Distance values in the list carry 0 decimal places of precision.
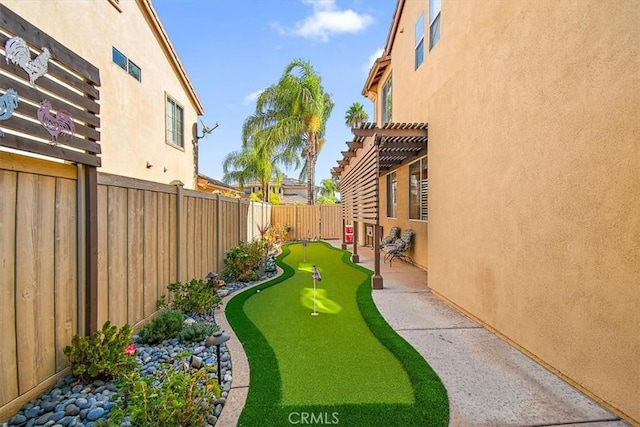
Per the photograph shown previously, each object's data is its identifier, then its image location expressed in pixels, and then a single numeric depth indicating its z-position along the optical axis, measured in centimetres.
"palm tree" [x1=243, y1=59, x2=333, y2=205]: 1903
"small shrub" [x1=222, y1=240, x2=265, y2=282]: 750
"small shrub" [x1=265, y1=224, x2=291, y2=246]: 1496
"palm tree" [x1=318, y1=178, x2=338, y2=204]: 4388
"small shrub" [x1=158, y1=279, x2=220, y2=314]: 486
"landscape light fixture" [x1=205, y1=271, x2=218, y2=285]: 534
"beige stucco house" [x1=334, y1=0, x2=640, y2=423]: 249
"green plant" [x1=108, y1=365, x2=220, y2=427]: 213
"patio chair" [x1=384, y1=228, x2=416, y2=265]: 898
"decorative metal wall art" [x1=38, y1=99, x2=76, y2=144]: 259
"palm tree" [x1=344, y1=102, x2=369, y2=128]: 2772
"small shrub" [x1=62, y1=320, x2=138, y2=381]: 285
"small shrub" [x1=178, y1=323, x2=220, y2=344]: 398
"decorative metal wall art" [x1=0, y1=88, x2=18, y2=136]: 223
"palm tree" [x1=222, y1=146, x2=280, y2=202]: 2314
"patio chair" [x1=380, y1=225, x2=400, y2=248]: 1044
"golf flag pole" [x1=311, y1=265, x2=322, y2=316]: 503
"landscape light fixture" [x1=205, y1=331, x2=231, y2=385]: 279
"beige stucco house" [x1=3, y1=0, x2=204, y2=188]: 667
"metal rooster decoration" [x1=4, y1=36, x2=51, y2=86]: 231
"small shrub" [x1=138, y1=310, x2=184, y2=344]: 391
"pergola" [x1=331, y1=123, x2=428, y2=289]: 666
